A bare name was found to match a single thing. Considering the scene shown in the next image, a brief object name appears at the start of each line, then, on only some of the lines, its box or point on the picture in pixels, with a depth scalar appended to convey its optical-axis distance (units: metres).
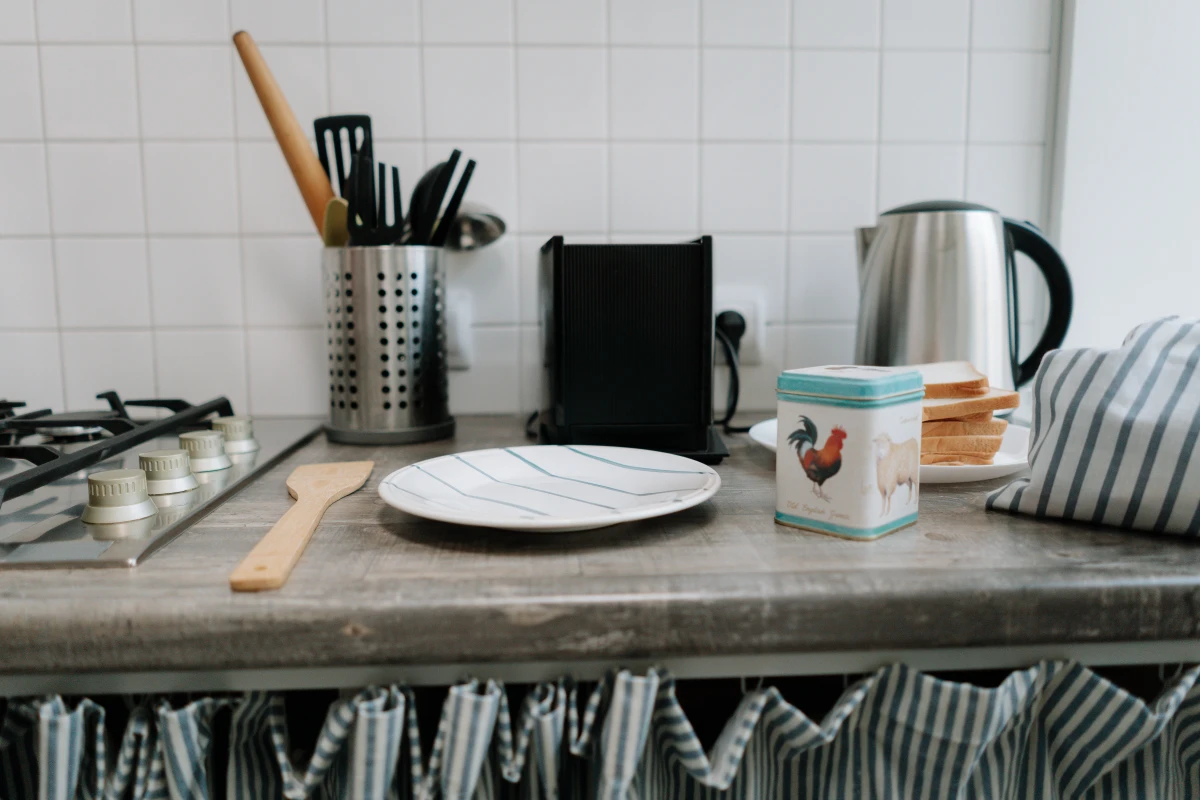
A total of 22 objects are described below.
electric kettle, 0.85
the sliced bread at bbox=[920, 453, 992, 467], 0.66
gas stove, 0.50
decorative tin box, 0.50
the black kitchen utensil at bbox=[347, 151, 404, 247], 0.79
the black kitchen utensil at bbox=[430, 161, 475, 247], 0.82
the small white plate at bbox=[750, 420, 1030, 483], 0.63
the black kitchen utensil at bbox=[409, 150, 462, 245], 0.79
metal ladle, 0.96
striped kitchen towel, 0.50
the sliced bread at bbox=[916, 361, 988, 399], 0.67
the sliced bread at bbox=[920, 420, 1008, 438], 0.67
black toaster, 0.72
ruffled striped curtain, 0.45
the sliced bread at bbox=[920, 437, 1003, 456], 0.66
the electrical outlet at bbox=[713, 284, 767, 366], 1.03
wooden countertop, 0.43
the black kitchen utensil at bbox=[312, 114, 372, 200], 0.82
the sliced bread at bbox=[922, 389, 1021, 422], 0.66
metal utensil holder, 0.82
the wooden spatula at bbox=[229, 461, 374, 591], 0.44
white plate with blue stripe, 0.50
